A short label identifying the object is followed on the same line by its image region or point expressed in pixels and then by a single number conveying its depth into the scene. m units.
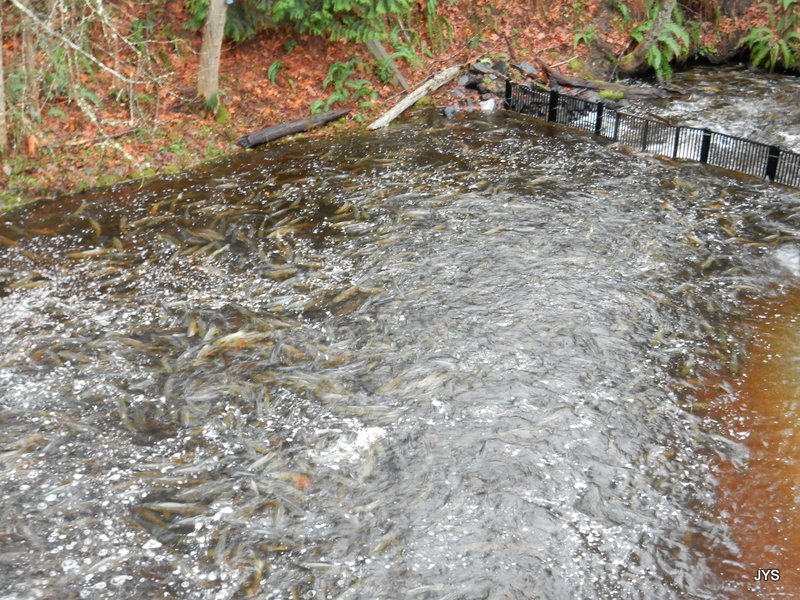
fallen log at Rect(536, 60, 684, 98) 22.98
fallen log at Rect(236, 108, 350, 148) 19.72
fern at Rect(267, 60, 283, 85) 21.50
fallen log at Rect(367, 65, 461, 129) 21.06
